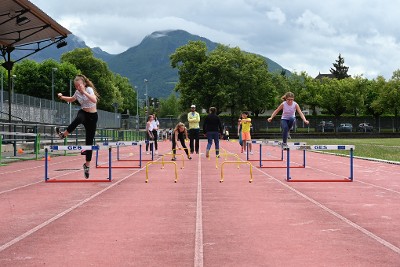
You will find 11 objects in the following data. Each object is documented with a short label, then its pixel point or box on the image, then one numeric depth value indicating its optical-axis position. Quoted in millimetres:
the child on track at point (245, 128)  22312
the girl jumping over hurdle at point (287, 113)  13234
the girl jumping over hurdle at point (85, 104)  10008
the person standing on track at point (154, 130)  23672
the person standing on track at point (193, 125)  20203
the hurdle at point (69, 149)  10675
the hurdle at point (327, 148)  11195
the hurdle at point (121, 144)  11688
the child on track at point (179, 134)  20108
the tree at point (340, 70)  128962
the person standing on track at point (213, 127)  19422
